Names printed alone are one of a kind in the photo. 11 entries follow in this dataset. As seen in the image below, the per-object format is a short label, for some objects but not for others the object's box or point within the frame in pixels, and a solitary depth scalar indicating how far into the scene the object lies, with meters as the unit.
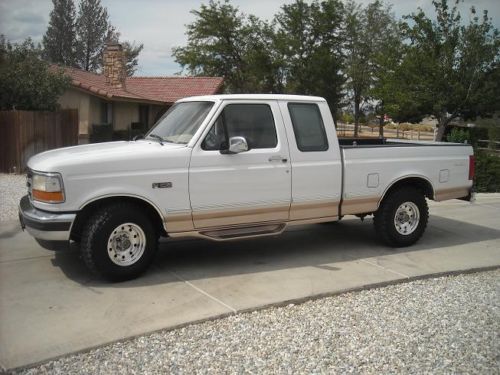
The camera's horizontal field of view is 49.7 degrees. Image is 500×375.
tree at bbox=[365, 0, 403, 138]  43.03
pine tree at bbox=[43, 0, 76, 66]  49.53
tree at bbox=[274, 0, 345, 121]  41.94
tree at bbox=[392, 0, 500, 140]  23.14
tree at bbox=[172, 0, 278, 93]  42.38
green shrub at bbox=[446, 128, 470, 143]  20.38
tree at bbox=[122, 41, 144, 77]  58.34
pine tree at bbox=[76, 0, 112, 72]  52.34
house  22.36
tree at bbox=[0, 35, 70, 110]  16.59
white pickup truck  5.39
